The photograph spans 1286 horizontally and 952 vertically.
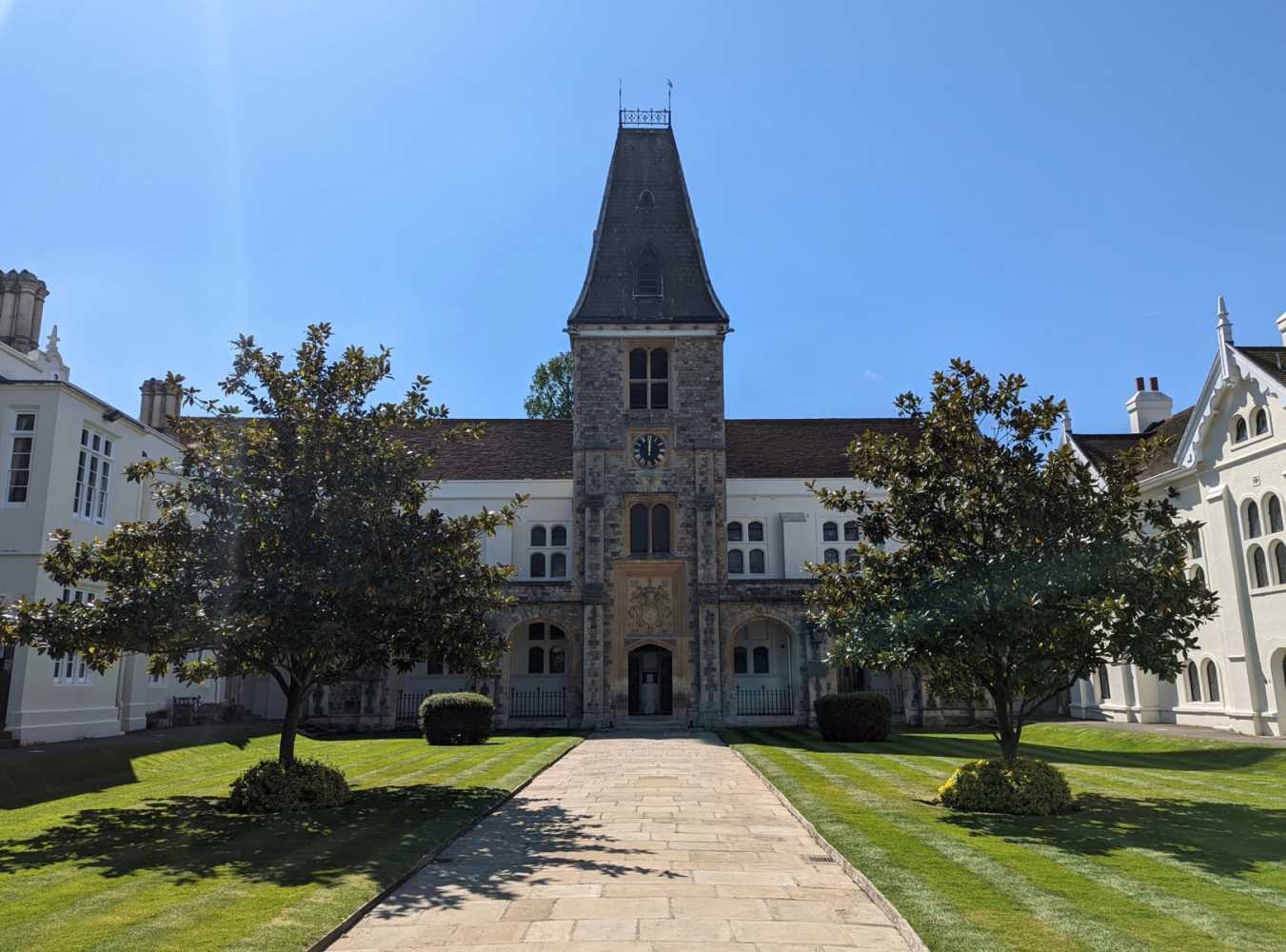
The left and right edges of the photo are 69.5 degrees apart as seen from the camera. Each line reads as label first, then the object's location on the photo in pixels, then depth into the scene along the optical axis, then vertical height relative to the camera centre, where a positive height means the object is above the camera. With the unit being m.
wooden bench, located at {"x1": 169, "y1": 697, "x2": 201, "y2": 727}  31.81 -1.21
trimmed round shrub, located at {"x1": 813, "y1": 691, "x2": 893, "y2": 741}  29.19 -1.34
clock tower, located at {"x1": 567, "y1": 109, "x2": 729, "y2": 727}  39.59 +8.63
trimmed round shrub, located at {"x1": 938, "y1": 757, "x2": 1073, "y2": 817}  14.41 -1.79
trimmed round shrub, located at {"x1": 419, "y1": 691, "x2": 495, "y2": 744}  28.89 -1.32
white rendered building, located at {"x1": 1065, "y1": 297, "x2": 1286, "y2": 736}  26.80 +4.33
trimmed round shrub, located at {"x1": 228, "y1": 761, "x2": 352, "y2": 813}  14.88 -1.81
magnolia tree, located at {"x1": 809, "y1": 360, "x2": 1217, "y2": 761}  14.58 +1.74
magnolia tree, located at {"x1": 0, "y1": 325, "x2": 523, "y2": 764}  14.57 +1.93
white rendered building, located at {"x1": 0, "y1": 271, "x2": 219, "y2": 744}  23.25 +4.70
